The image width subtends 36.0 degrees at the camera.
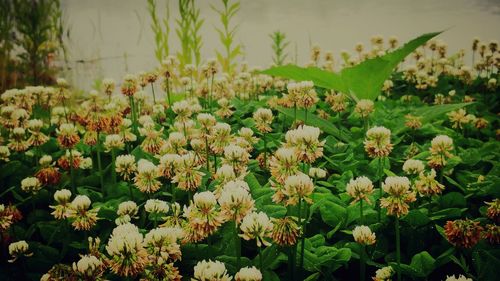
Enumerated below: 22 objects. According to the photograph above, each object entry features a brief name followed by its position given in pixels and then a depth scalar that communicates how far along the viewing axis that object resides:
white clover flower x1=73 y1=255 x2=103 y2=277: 0.46
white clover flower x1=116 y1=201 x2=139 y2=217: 0.59
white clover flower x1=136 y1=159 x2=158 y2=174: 0.59
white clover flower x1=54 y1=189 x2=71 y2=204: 0.58
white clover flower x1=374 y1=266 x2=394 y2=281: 0.51
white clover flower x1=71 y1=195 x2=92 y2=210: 0.56
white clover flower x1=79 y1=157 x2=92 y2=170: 0.74
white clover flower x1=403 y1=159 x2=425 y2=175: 0.59
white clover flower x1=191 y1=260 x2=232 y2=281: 0.44
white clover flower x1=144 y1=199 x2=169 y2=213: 0.56
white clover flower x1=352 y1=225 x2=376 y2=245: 0.51
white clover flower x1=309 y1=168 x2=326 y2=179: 0.62
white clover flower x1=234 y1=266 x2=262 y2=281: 0.44
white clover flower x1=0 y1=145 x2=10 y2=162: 0.72
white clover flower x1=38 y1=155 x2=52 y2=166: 0.69
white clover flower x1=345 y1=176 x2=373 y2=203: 0.54
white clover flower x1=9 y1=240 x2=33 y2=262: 0.56
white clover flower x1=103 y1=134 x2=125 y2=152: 0.69
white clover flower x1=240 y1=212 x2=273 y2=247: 0.47
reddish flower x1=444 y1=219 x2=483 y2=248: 0.51
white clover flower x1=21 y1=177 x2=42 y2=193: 0.65
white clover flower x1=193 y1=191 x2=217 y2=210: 0.49
